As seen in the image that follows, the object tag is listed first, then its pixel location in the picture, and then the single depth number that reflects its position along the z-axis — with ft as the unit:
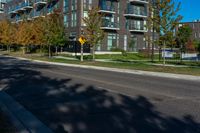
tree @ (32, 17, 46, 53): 85.20
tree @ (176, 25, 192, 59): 146.90
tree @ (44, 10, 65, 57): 82.64
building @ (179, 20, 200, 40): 213.57
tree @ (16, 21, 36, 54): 95.78
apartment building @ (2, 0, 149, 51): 101.68
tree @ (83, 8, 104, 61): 69.14
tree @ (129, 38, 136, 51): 112.87
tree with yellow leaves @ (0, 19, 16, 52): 113.04
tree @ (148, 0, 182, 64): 47.53
